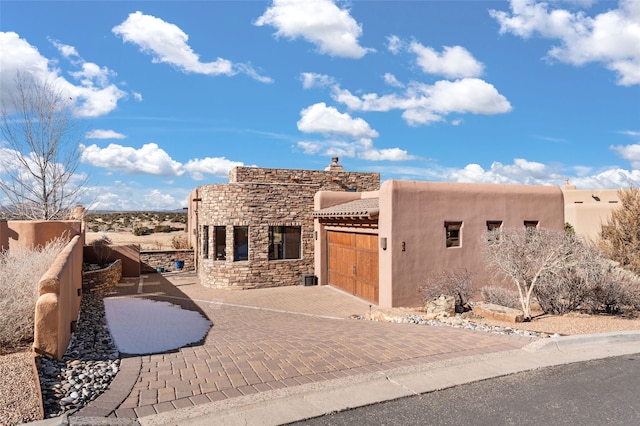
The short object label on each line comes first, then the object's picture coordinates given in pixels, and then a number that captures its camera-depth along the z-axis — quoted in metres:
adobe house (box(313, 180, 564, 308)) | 12.73
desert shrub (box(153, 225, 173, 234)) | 55.16
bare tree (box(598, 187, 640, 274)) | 15.16
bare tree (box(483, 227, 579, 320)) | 10.25
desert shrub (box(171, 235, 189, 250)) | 26.56
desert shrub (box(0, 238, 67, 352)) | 6.57
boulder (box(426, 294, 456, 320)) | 10.62
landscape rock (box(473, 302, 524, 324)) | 9.66
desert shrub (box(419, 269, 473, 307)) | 12.24
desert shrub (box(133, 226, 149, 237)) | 50.10
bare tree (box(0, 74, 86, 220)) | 18.06
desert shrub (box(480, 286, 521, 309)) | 11.70
